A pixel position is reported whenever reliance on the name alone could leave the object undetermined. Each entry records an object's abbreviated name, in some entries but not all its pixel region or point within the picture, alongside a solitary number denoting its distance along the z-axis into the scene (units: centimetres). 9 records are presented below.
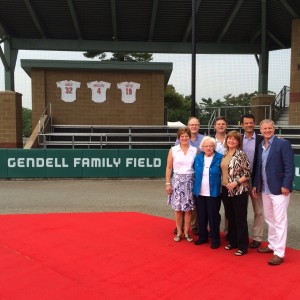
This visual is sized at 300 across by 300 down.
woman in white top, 520
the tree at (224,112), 1812
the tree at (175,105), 3661
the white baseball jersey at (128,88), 1697
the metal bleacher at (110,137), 1490
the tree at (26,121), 7469
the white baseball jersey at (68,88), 1677
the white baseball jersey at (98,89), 1689
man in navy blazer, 438
